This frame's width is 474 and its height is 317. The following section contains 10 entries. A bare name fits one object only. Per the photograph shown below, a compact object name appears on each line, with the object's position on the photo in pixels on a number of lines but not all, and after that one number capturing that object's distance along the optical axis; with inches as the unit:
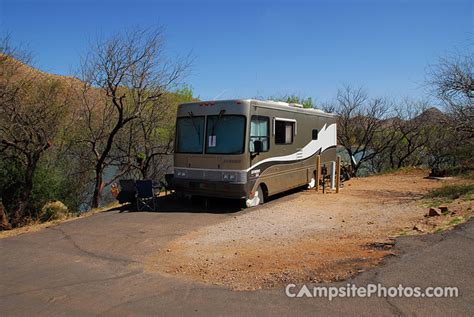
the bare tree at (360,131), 1049.5
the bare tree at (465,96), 528.7
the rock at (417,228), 282.1
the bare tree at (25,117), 498.6
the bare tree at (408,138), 1023.0
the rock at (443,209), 341.5
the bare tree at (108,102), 555.5
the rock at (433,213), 334.1
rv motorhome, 410.3
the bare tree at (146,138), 682.8
